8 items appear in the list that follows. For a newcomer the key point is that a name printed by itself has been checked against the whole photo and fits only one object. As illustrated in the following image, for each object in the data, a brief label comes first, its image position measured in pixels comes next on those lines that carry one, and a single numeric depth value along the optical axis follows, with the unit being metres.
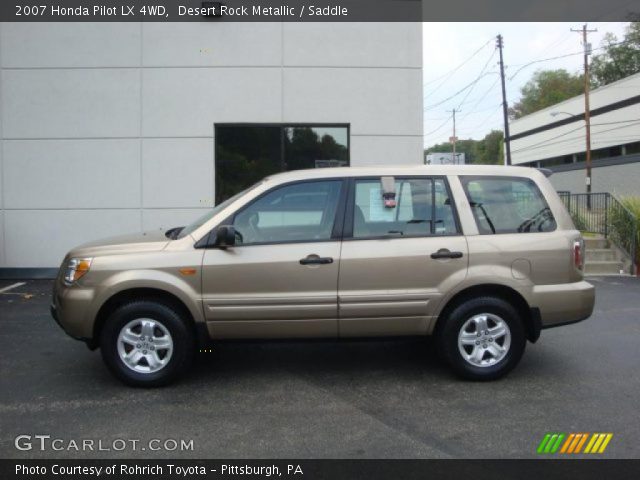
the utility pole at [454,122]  75.41
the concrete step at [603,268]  12.15
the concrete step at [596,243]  13.01
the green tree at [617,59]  60.57
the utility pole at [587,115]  36.56
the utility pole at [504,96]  42.47
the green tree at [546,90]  81.38
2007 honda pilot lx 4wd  4.96
